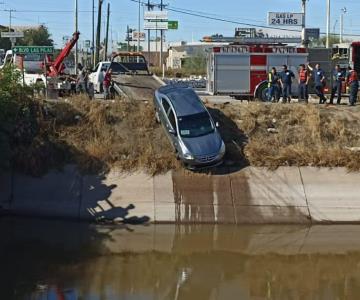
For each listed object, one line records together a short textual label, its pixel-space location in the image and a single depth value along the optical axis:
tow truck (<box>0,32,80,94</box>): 27.56
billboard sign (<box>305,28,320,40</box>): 51.38
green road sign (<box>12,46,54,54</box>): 26.59
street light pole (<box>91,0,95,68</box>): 61.69
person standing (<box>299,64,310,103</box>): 26.61
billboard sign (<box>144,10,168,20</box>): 67.19
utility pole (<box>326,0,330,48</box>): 58.55
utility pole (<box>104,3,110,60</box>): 66.81
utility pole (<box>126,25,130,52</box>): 98.46
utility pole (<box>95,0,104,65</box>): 53.25
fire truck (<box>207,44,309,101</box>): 29.25
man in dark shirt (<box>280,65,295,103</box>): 26.50
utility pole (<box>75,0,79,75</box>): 51.56
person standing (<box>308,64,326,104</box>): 26.23
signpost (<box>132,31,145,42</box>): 96.30
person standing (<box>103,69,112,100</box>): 26.37
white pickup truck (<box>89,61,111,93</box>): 31.67
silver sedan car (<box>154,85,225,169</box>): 20.39
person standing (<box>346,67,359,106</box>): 25.78
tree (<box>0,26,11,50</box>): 99.26
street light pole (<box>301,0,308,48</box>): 41.05
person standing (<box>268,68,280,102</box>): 26.92
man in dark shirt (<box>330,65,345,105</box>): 26.43
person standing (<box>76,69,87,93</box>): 27.02
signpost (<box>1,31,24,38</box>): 32.06
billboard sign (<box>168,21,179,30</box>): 70.70
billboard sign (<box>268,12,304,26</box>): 51.69
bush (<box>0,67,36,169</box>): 20.41
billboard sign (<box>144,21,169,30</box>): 67.31
